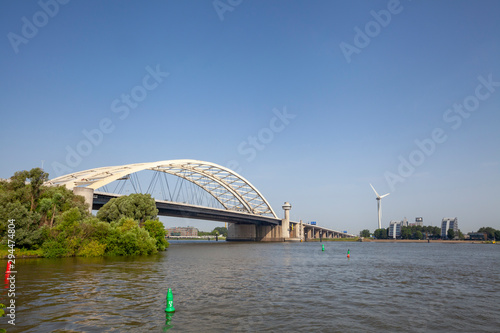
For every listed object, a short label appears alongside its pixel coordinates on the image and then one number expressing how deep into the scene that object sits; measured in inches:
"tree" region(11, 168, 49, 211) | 1615.4
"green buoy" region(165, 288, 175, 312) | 582.2
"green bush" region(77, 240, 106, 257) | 1691.7
